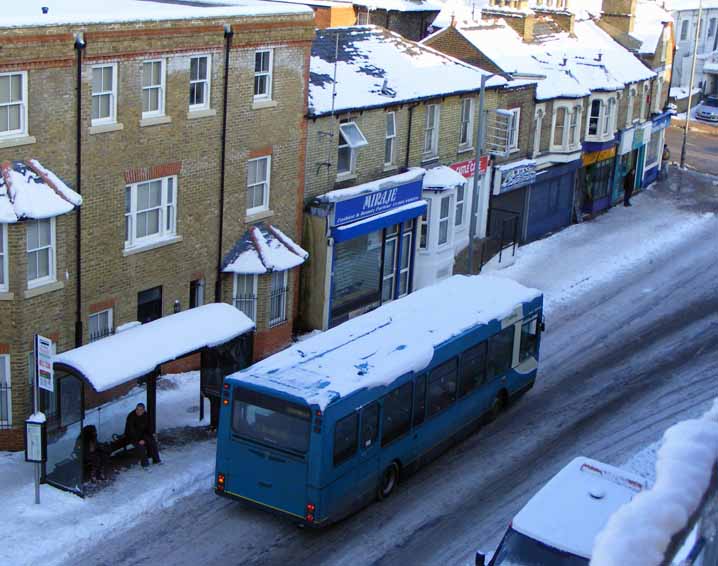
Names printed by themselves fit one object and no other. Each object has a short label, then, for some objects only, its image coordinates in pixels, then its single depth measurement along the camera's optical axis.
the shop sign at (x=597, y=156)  45.66
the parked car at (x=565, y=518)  14.01
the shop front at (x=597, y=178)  46.06
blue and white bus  17.95
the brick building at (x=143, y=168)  20.44
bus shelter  19.14
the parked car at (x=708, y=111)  72.56
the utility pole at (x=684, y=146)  56.91
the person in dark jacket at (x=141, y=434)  20.46
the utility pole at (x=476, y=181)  30.53
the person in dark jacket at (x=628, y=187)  49.53
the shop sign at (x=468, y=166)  35.97
